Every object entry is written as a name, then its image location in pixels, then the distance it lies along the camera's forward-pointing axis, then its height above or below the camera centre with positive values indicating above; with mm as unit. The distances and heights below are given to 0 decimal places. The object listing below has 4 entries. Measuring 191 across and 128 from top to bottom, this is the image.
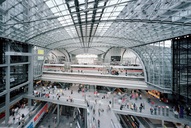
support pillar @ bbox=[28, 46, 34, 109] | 24078 -2315
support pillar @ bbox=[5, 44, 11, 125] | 16891 -4296
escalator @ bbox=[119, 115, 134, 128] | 19769 -13098
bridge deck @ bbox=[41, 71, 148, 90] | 24394 -4722
